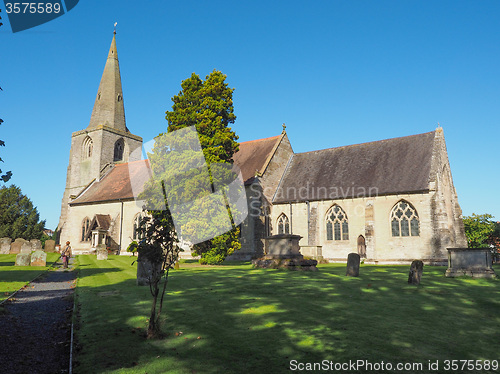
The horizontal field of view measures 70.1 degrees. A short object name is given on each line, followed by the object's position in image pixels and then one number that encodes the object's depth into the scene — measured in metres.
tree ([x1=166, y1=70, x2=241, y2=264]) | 25.30
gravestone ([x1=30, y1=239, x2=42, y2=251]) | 33.00
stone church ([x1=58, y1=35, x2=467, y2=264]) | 27.42
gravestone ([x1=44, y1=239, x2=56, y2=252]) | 36.12
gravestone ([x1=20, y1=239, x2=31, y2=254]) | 24.76
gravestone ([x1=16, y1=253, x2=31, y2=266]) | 22.47
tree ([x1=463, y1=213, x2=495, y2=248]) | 38.47
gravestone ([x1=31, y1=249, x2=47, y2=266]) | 22.72
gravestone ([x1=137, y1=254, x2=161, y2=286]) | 13.21
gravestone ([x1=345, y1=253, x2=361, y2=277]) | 16.55
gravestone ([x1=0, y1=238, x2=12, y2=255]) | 35.81
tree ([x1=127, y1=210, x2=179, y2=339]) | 7.43
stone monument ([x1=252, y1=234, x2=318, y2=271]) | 19.33
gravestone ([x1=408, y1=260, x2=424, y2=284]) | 13.28
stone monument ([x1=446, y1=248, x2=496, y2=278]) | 15.84
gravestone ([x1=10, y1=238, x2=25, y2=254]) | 36.26
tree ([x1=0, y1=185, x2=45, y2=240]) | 48.06
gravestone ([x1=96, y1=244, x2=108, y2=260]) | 31.04
